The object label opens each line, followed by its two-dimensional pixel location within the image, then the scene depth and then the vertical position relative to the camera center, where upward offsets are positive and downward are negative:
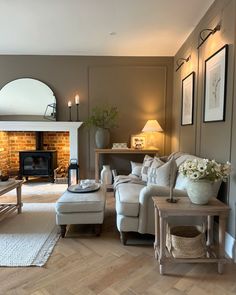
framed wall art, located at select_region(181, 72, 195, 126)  3.58 +0.50
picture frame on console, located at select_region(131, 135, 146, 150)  4.89 -0.19
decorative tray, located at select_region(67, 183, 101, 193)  2.96 -0.72
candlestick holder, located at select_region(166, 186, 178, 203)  2.12 -0.60
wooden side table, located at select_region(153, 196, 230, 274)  1.96 -0.67
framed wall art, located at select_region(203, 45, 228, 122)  2.49 +0.52
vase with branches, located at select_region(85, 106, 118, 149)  4.62 +0.20
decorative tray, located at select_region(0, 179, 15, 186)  3.23 -0.69
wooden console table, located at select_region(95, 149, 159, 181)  4.49 -0.37
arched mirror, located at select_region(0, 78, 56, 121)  4.91 +0.62
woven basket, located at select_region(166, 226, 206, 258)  2.08 -0.99
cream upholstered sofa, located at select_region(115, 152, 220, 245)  2.43 -0.79
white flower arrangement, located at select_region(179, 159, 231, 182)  1.99 -0.32
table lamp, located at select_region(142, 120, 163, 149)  4.57 +0.09
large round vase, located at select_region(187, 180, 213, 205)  2.01 -0.49
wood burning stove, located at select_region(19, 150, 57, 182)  5.18 -0.68
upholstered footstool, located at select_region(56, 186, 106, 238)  2.66 -0.88
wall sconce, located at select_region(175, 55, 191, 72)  3.85 +1.22
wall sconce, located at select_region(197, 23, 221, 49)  2.65 +1.17
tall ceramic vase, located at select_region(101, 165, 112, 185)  4.53 -0.83
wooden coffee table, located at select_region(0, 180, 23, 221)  3.07 -0.90
